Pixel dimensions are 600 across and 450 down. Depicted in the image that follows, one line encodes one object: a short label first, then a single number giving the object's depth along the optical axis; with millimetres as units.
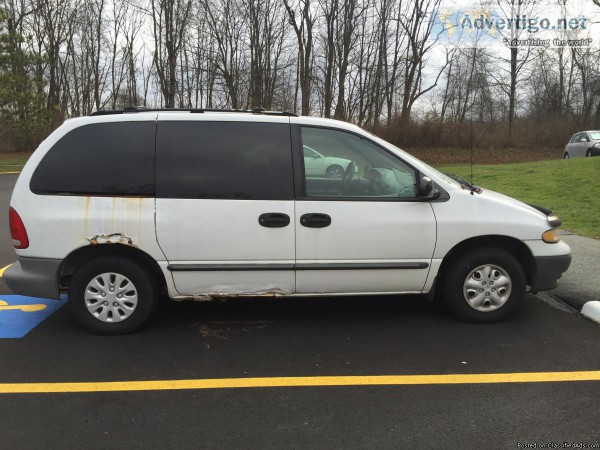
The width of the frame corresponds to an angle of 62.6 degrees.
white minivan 3967
